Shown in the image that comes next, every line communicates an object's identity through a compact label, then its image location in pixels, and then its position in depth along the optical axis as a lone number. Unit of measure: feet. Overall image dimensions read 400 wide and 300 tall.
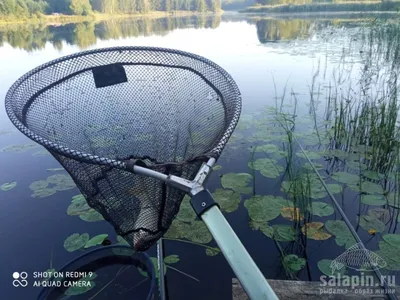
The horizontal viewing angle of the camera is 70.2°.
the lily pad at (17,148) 9.79
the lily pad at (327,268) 4.90
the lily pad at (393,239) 5.14
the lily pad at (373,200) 6.32
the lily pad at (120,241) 5.65
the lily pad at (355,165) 7.75
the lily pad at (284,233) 5.75
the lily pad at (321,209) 6.13
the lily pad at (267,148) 8.84
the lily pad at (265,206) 6.23
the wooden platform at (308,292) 4.06
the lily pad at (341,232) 5.39
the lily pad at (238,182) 7.27
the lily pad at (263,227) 5.88
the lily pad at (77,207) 6.68
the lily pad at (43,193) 7.37
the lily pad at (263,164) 8.03
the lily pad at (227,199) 6.67
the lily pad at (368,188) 6.69
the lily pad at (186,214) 6.16
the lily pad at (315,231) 5.68
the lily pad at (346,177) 7.20
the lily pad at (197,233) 5.76
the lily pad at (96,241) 5.57
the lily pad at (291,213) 5.91
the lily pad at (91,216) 6.38
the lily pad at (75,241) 5.62
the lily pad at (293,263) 5.21
